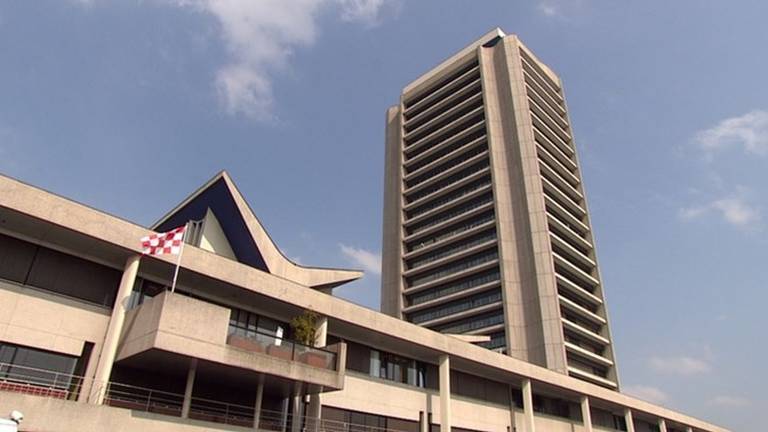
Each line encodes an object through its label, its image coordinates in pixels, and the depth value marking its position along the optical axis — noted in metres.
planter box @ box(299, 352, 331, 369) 23.53
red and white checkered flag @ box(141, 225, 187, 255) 21.12
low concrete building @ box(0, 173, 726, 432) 19.50
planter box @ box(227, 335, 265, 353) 21.42
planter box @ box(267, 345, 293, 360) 22.61
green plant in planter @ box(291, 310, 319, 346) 25.44
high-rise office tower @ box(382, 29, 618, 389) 64.75
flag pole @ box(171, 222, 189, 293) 21.23
